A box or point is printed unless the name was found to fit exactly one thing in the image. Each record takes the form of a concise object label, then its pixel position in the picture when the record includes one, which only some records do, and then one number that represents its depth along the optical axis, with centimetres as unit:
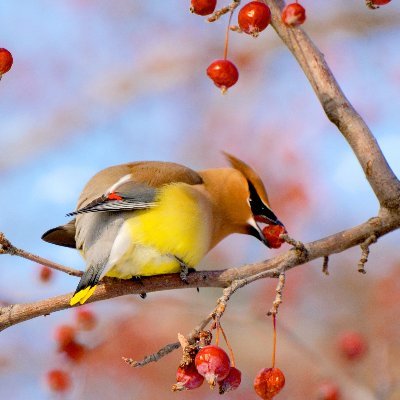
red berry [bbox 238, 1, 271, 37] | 432
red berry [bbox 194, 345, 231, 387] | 380
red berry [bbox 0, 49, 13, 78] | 439
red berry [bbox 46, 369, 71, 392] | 644
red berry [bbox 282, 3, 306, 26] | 391
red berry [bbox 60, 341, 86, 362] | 614
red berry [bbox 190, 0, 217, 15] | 443
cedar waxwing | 580
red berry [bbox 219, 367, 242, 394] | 407
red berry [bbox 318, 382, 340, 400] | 614
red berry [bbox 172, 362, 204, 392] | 391
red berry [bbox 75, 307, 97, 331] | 617
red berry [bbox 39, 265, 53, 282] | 606
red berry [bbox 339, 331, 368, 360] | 698
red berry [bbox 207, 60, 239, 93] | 480
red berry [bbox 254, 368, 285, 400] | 414
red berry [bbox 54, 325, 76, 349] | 612
